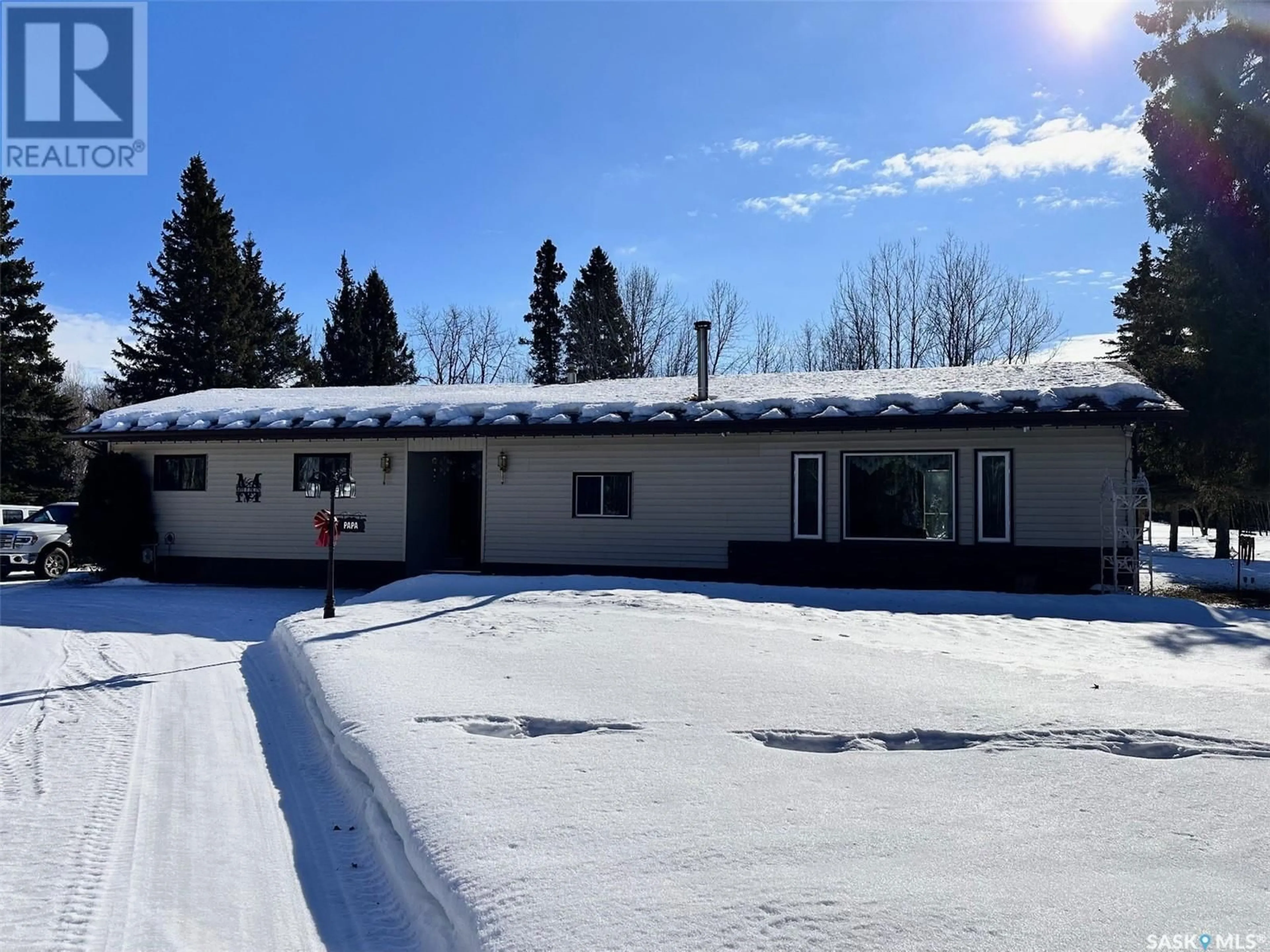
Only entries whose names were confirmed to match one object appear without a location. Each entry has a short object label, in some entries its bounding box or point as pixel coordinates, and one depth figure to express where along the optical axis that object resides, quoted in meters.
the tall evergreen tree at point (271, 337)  37.53
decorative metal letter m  15.83
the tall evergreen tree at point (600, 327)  37.84
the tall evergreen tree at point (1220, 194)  17.55
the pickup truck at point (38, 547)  17.73
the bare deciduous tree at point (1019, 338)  32.41
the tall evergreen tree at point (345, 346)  41.72
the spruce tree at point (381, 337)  42.00
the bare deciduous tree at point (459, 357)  44.72
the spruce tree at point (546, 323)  41.72
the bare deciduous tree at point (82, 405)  37.47
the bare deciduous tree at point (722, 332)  36.59
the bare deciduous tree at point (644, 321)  37.97
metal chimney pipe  14.84
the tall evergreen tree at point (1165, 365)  18.64
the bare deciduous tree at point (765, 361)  37.44
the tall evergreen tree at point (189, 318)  34.97
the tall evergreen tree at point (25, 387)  29.95
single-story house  12.40
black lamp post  9.97
